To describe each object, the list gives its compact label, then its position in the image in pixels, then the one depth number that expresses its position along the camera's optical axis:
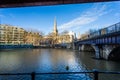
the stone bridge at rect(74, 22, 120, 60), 14.32
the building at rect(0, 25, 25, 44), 73.59
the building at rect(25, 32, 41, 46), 71.10
